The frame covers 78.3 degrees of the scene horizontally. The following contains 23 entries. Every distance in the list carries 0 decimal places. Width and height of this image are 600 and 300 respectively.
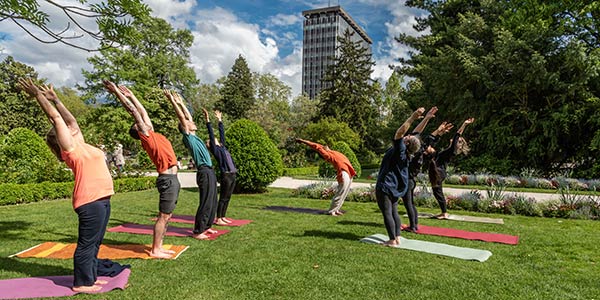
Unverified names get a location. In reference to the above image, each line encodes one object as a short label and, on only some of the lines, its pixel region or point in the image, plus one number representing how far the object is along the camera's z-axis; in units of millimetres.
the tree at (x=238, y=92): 49062
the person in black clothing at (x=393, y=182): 5969
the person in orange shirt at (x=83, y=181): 3715
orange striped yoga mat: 5281
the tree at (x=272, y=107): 38531
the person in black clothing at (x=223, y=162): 7410
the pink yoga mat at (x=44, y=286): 3782
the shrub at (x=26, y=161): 12523
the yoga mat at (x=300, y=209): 9862
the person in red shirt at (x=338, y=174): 9368
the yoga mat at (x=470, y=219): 8508
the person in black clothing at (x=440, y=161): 8211
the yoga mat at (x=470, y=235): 6550
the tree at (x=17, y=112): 38500
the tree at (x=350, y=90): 42938
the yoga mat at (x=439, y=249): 5442
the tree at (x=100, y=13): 4711
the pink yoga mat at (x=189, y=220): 7991
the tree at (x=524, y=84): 17188
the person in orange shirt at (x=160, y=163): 5000
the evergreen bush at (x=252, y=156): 13492
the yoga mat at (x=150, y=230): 6777
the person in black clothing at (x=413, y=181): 6720
